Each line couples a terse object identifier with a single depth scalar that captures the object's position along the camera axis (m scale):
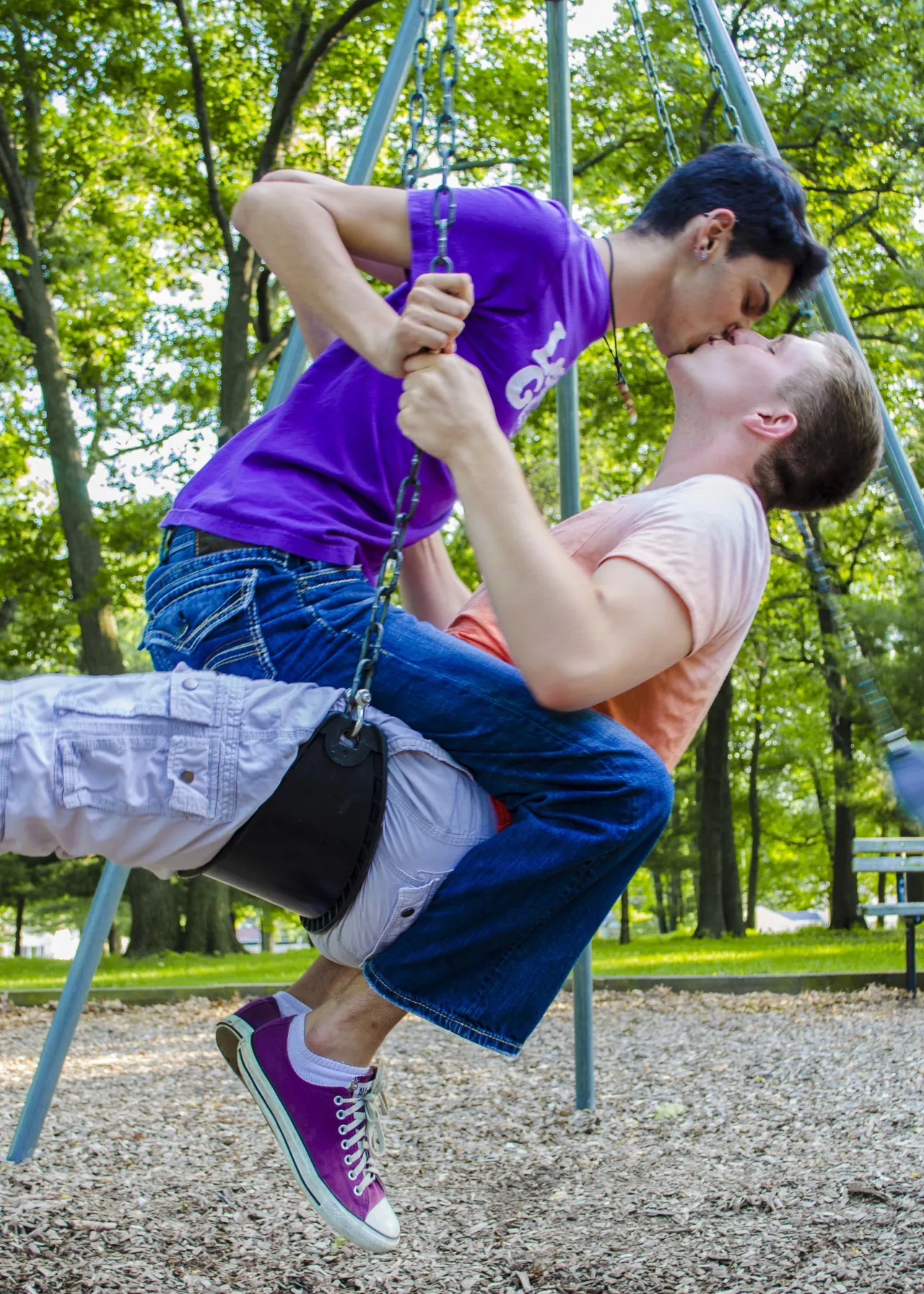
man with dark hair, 1.70
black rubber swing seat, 1.70
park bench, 7.46
